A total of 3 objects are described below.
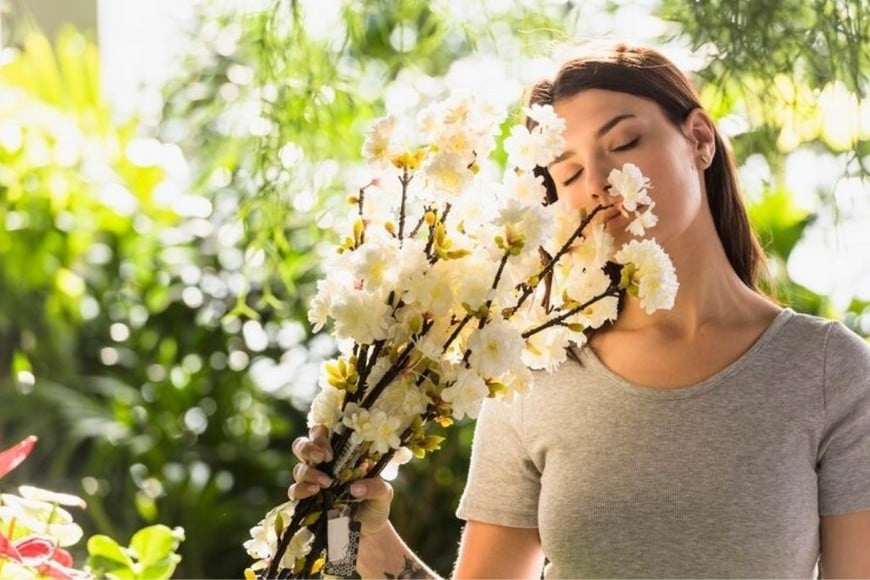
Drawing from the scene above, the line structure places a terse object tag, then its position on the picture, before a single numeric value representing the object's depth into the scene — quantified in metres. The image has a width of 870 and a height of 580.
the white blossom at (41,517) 2.32
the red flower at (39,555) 2.23
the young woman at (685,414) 2.43
